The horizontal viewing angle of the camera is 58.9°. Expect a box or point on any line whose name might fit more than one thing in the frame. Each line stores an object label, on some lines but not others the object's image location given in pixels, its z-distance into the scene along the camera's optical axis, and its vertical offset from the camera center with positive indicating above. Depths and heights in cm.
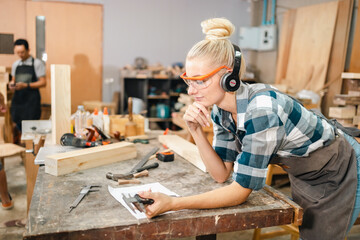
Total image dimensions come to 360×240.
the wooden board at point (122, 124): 273 -48
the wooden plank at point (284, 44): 601 +63
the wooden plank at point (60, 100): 233 -26
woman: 127 -29
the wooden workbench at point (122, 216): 116 -58
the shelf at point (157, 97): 644 -54
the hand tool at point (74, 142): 211 -51
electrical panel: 668 +82
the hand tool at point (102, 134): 246 -51
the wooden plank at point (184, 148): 190 -51
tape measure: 199 -53
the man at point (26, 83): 502 -32
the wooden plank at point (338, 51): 489 +45
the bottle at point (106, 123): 272 -47
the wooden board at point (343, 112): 325 -32
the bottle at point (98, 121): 272 -46
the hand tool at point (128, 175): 167 -56
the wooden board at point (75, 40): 627 +50
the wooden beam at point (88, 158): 172 -52
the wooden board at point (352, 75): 319 +6
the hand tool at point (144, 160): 181 -55
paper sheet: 145 -58
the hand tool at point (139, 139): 250 -55
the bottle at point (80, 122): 246 -46
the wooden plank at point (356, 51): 463 +44
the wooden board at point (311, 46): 515 +56
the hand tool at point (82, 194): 134 -57
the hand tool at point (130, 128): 268 -50
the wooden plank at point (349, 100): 328 -19
